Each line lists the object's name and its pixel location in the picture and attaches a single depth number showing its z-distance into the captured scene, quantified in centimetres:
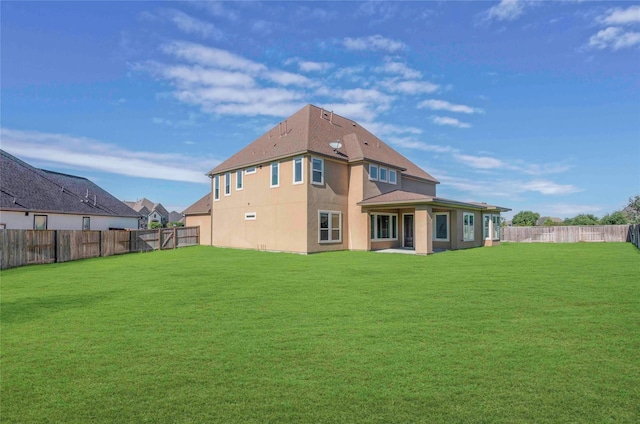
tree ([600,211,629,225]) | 4406
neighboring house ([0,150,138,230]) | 2216
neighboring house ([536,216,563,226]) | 7096
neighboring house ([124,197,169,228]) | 6695
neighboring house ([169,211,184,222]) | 8044
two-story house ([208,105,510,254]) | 1819
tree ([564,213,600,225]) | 4840
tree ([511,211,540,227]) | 6362
